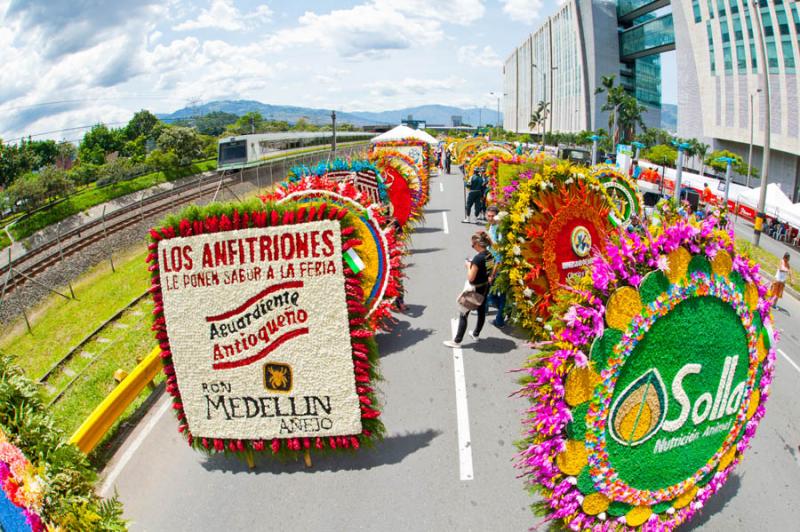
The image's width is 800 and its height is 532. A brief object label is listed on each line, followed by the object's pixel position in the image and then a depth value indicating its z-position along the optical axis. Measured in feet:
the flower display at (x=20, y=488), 10.12
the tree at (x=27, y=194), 103.30
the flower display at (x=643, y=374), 12.39
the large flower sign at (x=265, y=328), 17.15
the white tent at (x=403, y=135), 99.04
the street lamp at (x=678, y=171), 65.47
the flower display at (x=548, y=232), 27.04
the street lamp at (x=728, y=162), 69.15
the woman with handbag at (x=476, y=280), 27.73
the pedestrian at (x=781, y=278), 39.58
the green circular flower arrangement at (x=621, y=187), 39.22
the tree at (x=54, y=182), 108.37
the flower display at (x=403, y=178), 47.92
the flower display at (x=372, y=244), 26.55
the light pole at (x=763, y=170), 59.57
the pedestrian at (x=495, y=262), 28.89
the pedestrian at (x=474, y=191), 60.29
